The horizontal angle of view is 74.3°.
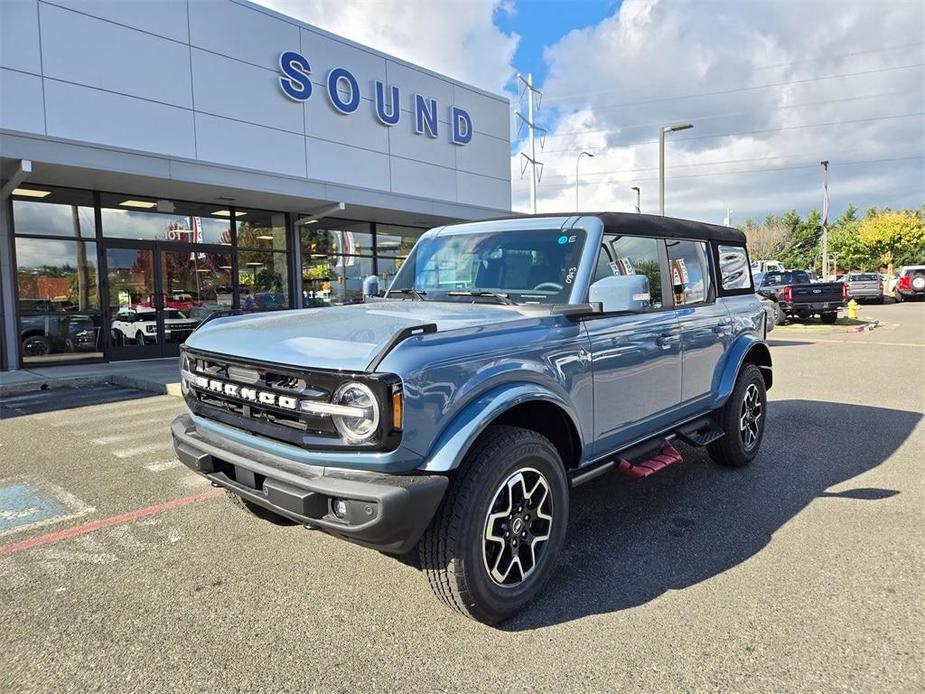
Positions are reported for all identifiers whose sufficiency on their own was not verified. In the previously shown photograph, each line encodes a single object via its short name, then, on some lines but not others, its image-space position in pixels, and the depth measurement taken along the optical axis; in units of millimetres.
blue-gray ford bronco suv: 2428
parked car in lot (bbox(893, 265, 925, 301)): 33375
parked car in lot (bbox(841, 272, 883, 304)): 32000
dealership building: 11094
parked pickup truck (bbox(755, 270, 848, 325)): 19766
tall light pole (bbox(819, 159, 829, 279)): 43719
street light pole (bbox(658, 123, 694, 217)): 18281
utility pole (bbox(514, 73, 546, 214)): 33428
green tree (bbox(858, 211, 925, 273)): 56156
